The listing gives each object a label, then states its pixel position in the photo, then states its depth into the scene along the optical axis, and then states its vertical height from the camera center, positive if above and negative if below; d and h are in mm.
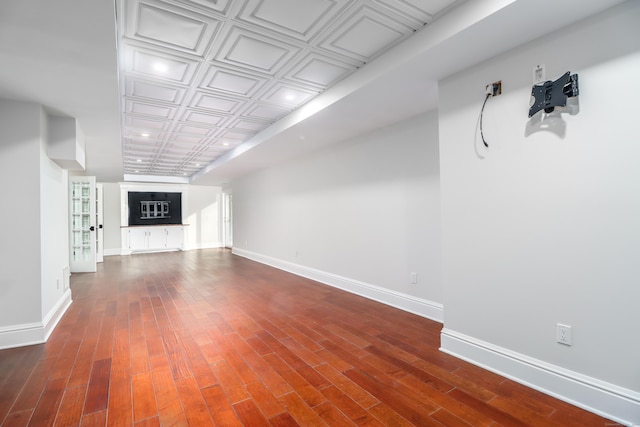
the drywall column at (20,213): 2740 +27
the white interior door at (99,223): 7195 -188
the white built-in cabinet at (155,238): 9664 -763
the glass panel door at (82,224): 6133 -178
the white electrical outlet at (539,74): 1967 +915
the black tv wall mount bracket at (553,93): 1804 +747
